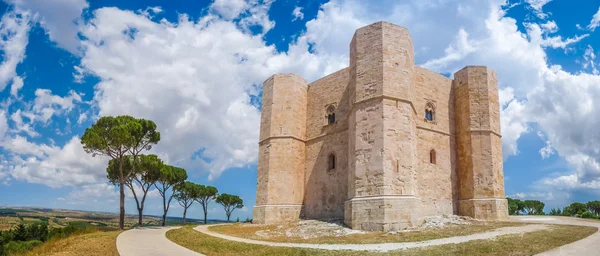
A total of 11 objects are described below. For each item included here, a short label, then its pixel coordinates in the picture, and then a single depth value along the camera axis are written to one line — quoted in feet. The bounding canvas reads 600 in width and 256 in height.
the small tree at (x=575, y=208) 146.00
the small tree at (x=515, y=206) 149.18
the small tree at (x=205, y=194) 142.37
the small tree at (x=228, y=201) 157.07
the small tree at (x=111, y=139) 74.23
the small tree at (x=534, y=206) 159.02
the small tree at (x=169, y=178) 103.47
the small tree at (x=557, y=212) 117.72
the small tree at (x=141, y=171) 92.27
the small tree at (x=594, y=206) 143.02
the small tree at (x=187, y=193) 135.64
